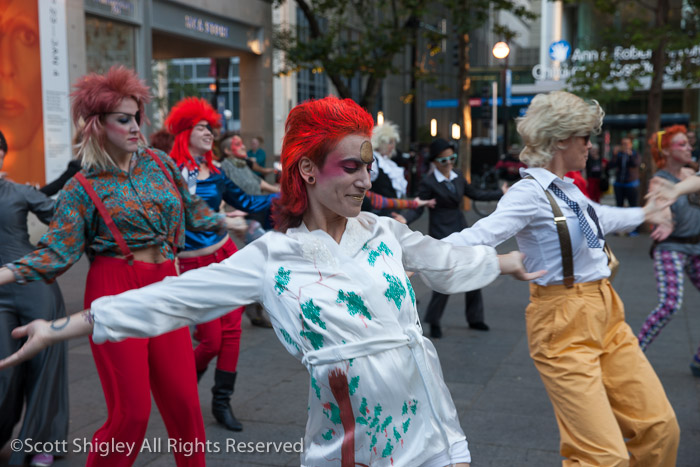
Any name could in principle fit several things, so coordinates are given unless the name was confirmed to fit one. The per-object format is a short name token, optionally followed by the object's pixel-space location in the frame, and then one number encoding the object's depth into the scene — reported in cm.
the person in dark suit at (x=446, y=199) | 780
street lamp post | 1980
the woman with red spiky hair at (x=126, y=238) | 332
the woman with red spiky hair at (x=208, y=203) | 490
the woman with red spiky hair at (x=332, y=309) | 223
